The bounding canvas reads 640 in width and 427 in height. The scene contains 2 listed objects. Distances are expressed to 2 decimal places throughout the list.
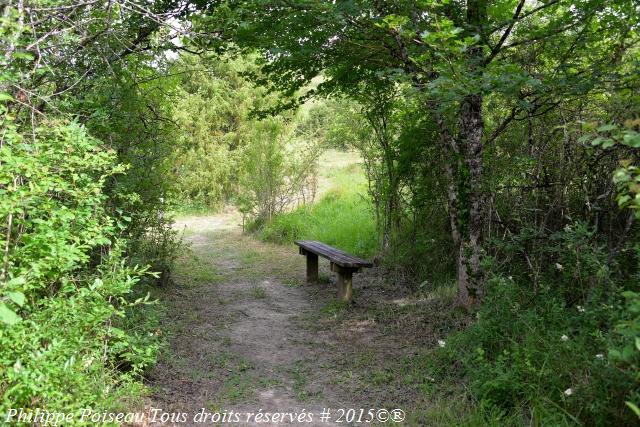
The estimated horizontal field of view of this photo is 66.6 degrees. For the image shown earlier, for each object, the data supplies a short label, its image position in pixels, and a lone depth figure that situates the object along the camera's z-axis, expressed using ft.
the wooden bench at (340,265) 20.76
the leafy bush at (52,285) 7.70
